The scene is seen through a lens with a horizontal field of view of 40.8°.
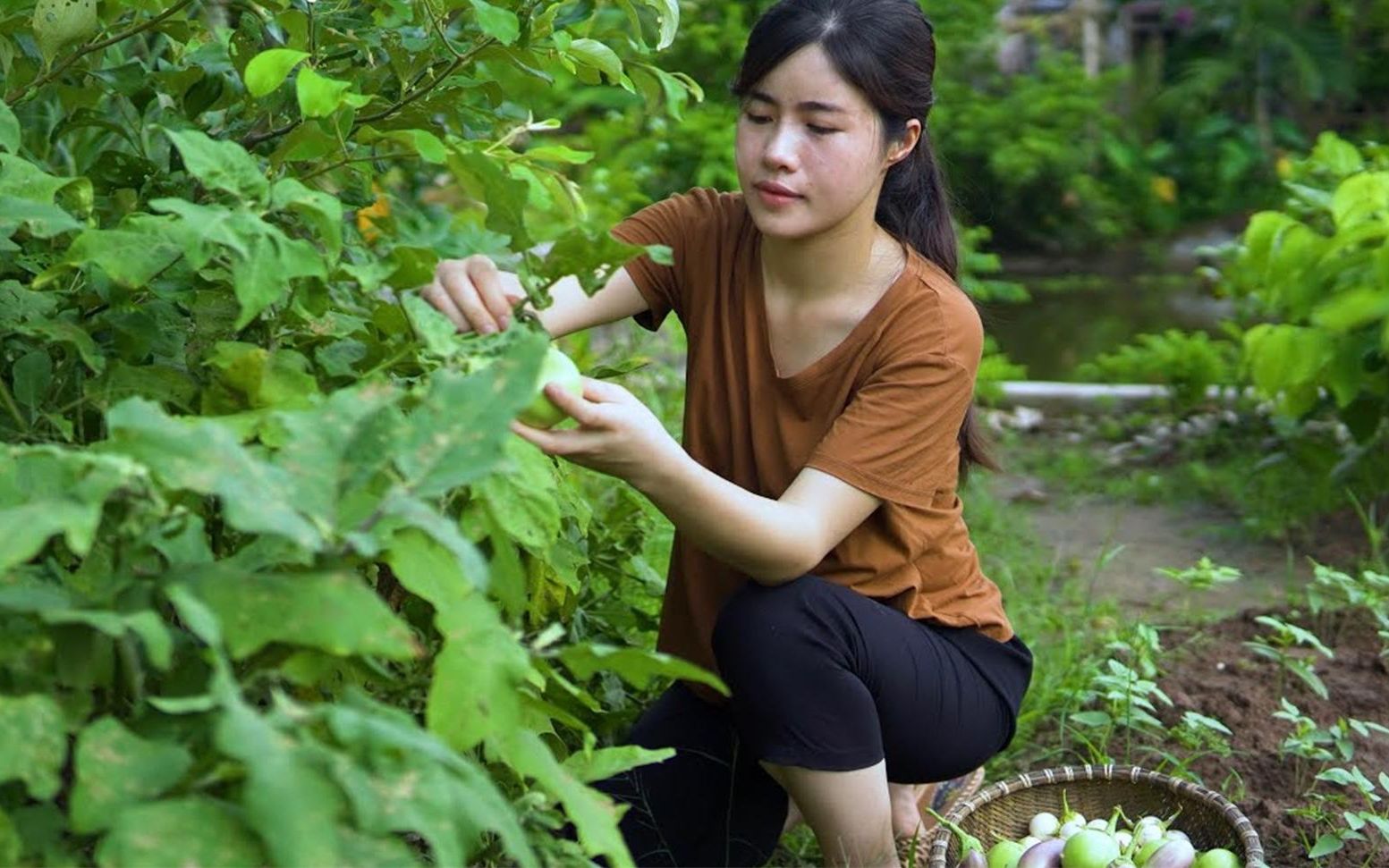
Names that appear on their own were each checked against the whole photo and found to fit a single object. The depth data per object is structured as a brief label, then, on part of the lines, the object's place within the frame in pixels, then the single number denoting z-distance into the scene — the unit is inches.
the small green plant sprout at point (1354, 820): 87.0
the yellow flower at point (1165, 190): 402.9
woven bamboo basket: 92.4
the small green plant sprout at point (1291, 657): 102.3
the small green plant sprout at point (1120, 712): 104.4
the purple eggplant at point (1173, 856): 83.4
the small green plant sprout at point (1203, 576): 113.0
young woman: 86.0
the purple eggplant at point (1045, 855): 83.9
